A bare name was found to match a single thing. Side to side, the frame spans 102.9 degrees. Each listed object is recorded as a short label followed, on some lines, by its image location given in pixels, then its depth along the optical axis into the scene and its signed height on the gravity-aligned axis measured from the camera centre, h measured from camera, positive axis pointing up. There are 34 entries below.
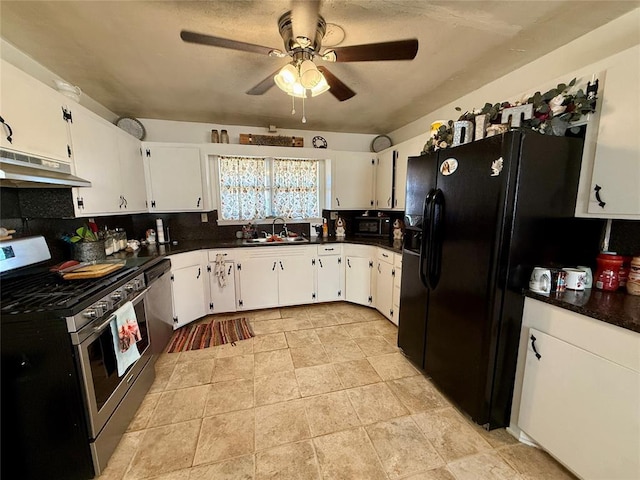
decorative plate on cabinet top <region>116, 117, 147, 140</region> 3.00 +0.94
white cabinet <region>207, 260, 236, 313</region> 3.02 -0.97
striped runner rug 2.53 -1.36
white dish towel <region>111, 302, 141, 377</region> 1.45 -0.76
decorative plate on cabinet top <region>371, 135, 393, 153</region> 3.87 +0.94
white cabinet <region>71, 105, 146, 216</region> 1.91 +0.35
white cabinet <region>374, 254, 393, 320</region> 2.90 -0.97
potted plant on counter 2.00 -0.31
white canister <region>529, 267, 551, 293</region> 1.41 -0.42
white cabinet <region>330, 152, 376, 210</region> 3.54 +0.35
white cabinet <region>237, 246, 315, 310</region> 3.11 -0.88
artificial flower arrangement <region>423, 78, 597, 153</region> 1.36 +0.53
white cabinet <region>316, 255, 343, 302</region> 3.34 -0.96
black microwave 3.53 -0.29
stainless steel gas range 1.14 -0.82
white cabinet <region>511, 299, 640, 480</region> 1.07 -0.89
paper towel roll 3.09 -0.30
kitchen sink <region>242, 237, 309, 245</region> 3.16 -0.45
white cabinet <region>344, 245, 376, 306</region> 3.26 -0.88
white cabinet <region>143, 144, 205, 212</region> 2.96 +0.33
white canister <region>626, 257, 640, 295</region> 1.37 -0.40
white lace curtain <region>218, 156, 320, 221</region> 3.38 +0.25
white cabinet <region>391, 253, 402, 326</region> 2.72 -0.85
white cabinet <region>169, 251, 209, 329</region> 2.66 -0.89
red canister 1.44 -0.38
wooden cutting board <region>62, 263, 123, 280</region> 1.57 -0.42
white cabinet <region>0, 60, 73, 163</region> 1.33 +0.52
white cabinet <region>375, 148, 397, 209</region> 3.28 +0.36
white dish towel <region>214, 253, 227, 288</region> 2.97 -0.76
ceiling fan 1.34 +0.91
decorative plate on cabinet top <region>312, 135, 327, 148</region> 3.67 +0.91
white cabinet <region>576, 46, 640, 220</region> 1.23 +0.30
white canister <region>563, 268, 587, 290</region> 1.44 -0.42
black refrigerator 1.37 -0.23
